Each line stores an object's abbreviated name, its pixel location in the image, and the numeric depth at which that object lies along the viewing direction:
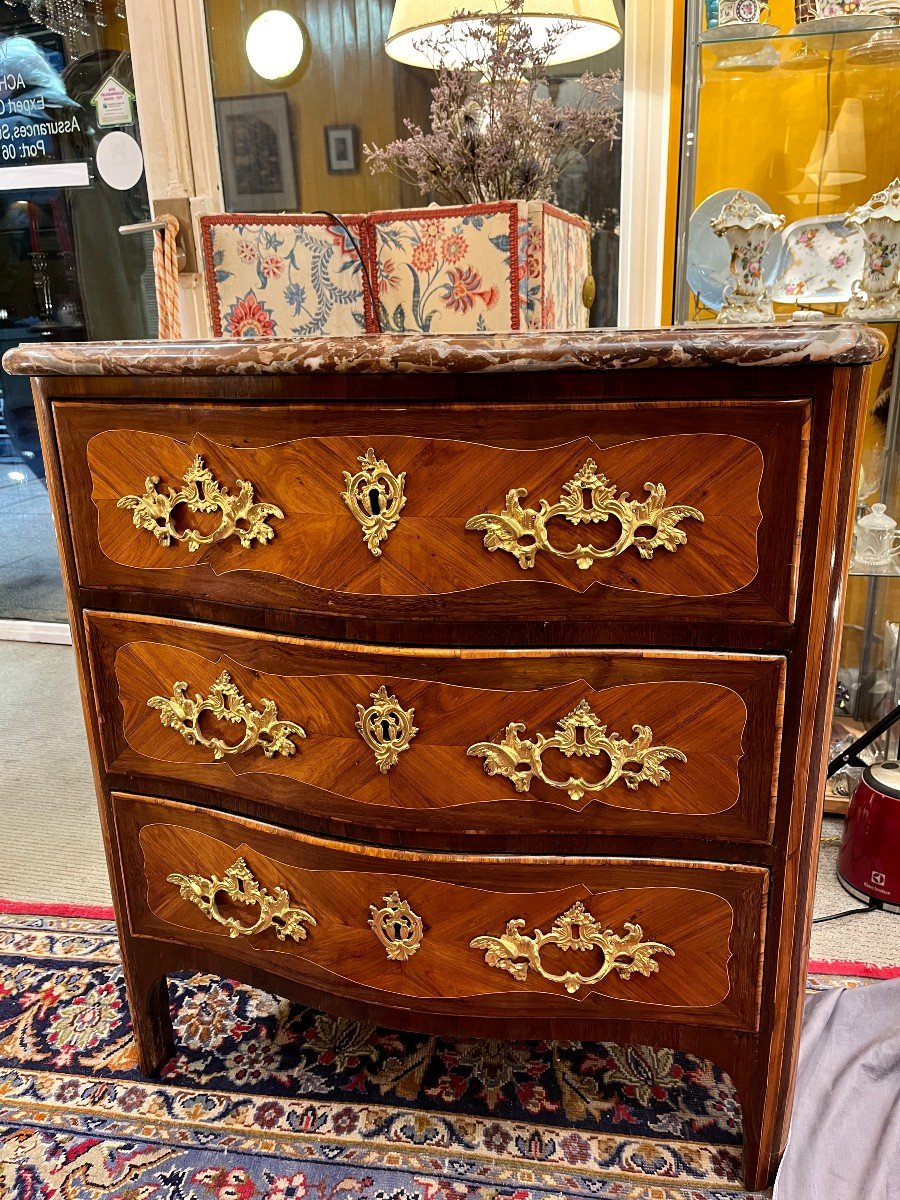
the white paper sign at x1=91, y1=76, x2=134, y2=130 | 2.59
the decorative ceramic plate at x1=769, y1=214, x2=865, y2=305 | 1.80
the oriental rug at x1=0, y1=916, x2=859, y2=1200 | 1.13
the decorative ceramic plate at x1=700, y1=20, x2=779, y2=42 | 1.71
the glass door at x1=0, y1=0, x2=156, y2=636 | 2.60
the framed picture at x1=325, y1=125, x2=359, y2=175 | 2.28
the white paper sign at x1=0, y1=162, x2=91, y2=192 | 2.70
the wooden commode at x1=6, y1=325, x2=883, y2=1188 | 0.85
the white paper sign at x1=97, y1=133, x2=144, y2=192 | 2.59
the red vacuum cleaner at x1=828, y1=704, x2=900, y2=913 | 1.62
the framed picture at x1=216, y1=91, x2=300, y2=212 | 2.34
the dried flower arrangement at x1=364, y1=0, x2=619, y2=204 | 1.27
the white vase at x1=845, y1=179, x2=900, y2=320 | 1.67
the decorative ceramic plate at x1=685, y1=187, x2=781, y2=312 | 1.80
